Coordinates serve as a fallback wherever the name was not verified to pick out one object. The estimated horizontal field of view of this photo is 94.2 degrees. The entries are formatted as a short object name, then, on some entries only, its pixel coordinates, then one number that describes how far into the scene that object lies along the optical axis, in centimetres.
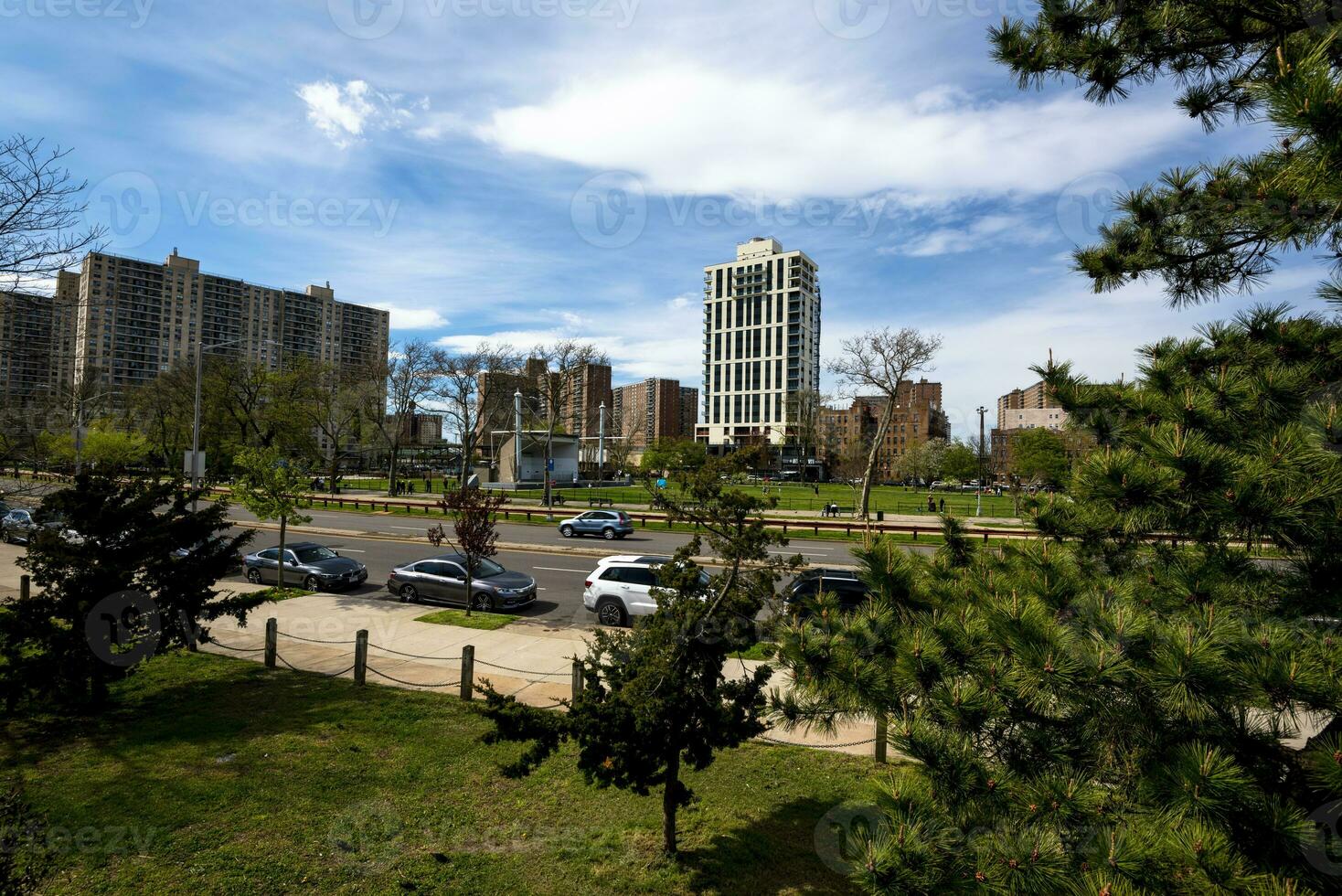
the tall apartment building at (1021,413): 11569
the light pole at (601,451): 7307
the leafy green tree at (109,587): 838
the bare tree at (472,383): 4631
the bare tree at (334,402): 4997
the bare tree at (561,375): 4591
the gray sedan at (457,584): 1573
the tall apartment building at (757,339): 13400
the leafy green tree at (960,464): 6875
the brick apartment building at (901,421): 12681
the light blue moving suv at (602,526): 3011
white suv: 1403
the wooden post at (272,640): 1132
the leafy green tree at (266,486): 1720
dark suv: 1296
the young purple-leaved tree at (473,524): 1473
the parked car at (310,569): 1788
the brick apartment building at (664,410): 17800
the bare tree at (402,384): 4816
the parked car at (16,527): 2555
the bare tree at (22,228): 770
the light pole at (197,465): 2351
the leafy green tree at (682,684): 518
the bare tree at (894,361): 3669
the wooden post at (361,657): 1028
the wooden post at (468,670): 961
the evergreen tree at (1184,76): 397
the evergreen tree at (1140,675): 235
